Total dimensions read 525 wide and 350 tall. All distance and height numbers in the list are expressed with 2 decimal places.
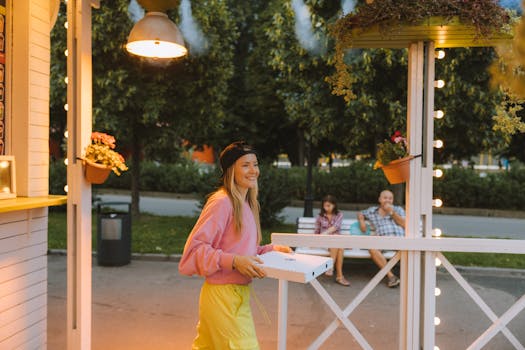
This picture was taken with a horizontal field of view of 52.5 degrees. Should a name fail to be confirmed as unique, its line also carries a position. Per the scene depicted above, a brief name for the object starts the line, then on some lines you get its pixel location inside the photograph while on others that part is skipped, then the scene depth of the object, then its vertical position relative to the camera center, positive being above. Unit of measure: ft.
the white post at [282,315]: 13.43 -3.63
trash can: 28.60 -3.57
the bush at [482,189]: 61.82 -1.83
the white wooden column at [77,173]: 13.20 -0.04
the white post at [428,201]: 13.32 -0.71
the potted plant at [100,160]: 13.12 +0.28
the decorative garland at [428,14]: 11.40 +3.48
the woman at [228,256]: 9.77 -1.56
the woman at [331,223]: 26.55 -2.61
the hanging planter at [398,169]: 13.34 +0.10
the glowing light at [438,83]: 13.76 +2.34
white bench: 27.22 -4.06
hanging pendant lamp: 13.35 +3.55
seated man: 25.62 -2.36
